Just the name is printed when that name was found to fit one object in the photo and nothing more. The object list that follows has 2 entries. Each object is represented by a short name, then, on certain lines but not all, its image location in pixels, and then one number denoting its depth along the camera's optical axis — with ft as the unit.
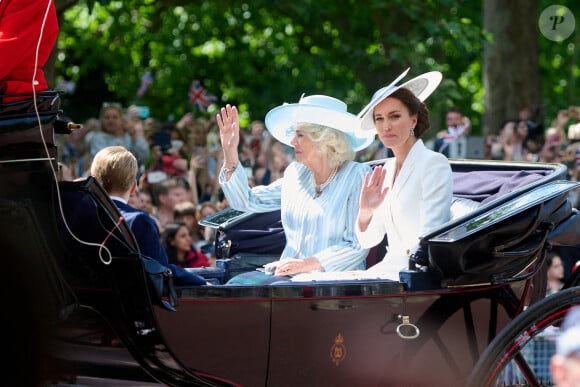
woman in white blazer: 28.60
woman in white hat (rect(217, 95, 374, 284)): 30.58
